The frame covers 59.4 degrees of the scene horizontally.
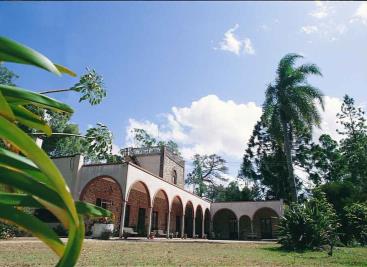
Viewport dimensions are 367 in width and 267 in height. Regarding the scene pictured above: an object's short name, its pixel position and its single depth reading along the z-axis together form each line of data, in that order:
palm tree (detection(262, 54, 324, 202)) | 22.77
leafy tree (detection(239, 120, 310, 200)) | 37.88
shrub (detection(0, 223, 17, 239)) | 12.00
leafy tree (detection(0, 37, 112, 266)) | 0.74
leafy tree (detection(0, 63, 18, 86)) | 37.16
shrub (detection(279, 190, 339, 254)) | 12.25
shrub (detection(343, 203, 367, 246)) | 14.45
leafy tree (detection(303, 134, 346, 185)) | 37.53
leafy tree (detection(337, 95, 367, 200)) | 35.53
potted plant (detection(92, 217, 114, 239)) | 16.06
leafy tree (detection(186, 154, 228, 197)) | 53.03
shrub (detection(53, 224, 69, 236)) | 16.33
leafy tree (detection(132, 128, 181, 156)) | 49.69
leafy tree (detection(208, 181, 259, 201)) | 40.91
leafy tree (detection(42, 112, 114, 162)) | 41.47
